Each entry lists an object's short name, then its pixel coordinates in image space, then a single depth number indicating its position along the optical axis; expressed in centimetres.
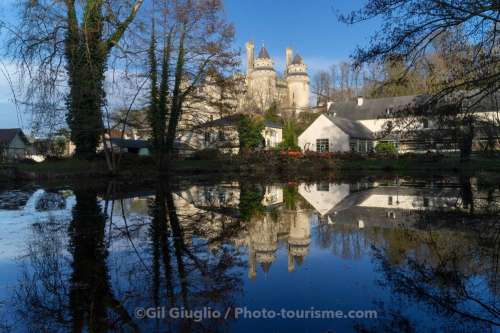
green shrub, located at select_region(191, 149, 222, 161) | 3288
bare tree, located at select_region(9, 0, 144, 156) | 1700
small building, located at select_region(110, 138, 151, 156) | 4674
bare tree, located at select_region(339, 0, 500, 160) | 719
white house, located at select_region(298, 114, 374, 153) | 4569
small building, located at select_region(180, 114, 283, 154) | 2920
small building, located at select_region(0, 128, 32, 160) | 5255
